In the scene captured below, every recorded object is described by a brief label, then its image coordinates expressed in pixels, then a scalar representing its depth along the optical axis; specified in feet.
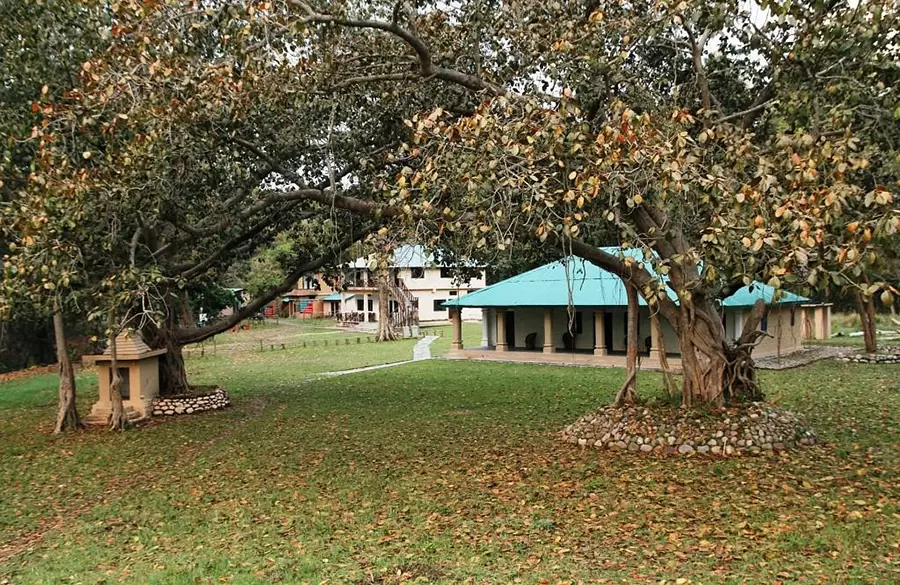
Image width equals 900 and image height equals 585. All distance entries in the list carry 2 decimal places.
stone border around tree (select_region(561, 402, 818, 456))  28.94
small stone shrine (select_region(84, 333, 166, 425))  44.14
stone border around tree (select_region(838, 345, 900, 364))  67.97
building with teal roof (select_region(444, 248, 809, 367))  73.92
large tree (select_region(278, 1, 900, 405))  20.22
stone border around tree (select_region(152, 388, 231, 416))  47.44
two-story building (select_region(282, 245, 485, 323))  152.82
